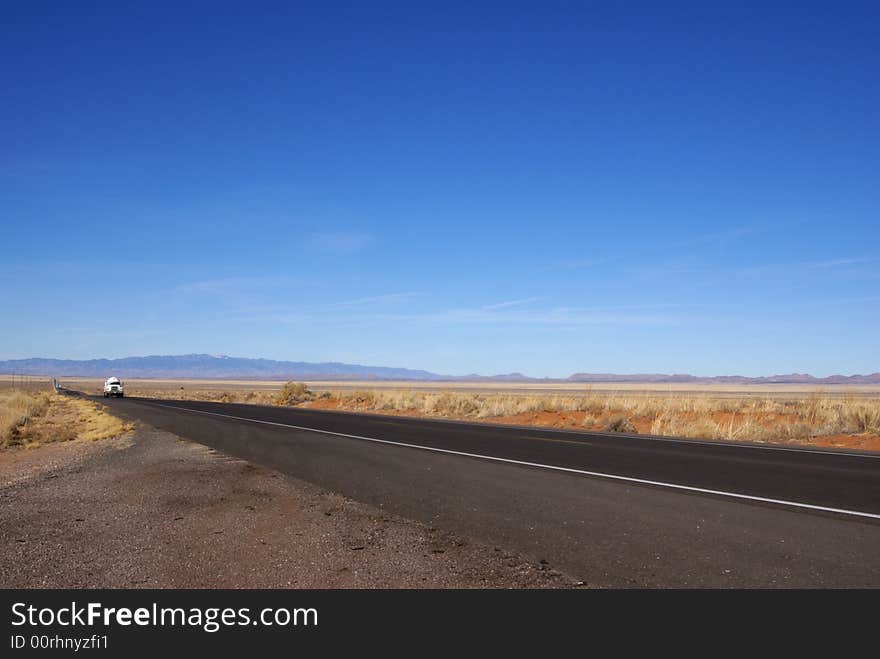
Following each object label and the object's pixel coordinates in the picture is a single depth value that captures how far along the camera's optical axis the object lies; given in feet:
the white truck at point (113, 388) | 240.73
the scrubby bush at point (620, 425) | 88.38
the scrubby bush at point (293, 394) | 198.99
